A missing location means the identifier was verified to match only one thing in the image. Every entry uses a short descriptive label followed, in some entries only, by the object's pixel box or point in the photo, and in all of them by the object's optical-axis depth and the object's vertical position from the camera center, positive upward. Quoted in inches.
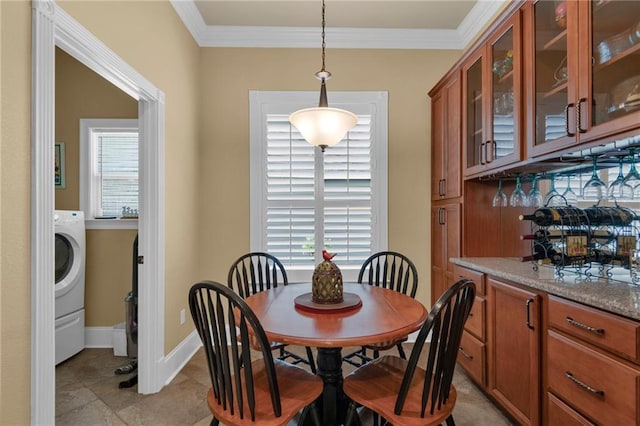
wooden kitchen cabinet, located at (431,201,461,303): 105.9 -10.3
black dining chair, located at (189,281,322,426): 49.9 -26.9
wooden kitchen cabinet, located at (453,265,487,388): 84.5 -34.1
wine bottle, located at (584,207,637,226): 66.7 -0.8
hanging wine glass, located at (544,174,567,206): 85.0 +3.9
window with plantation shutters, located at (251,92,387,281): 127.8 +9.7
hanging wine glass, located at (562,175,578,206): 81.4 +4.0
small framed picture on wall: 123.1 +17.8
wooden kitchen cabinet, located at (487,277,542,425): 65.9 -30.1
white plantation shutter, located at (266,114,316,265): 127.6 +8.1
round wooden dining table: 53.5 -20.0
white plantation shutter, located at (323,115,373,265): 127.8 +5.8
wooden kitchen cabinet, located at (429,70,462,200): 107.2 +26.1
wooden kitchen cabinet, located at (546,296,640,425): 46.7 -24.6
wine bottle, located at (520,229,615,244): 69.9 -4.7
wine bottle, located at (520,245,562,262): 75.9 -9.7
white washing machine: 108.3 -23.3
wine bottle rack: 66.8 -5.8
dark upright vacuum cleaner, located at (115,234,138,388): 101.6 -33.5
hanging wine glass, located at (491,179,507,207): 95.5 +4.2
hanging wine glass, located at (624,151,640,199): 62.4 +6.3
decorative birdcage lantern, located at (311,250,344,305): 70.1 -15.4
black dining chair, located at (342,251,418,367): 81.1 -21.2
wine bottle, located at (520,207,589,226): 69.7 -0.9
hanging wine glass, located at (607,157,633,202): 64.0 +4.6
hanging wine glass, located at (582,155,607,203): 68.0 +5.1
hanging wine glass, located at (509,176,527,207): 91.0 +4.3
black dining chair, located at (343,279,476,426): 50.3 -29.7
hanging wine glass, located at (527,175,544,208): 87.3 +4.2
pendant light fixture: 72.7 +20.5
